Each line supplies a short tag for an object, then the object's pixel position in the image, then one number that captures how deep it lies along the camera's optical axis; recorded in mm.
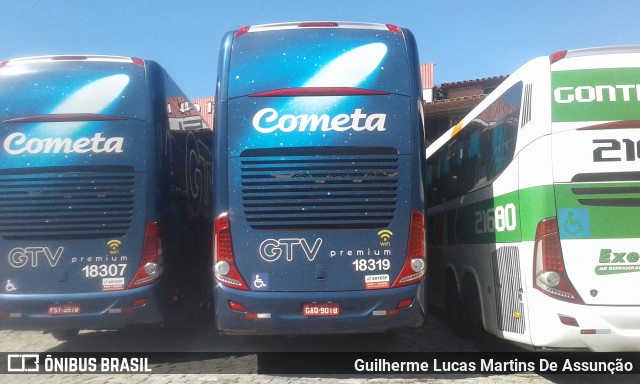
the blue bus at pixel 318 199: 6141
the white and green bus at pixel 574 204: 5027
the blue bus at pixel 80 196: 6785
